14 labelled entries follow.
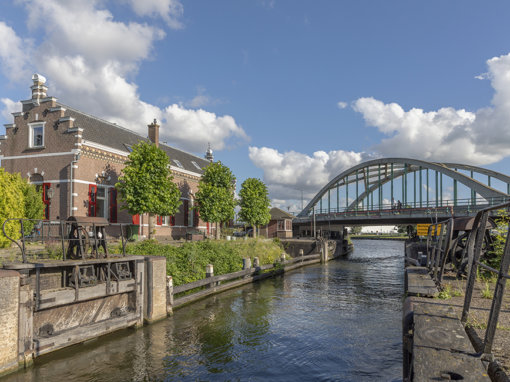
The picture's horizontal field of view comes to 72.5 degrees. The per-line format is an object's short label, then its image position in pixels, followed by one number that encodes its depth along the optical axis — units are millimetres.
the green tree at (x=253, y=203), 42594
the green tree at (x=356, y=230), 172750
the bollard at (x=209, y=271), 19312
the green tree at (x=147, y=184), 25891
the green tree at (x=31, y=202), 21125
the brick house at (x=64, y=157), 24703
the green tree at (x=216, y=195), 34406
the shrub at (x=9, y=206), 16286
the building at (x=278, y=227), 53094
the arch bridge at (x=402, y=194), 44438
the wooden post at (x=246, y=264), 23453
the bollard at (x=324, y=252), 39128
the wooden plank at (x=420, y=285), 6367
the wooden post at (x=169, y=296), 14609
